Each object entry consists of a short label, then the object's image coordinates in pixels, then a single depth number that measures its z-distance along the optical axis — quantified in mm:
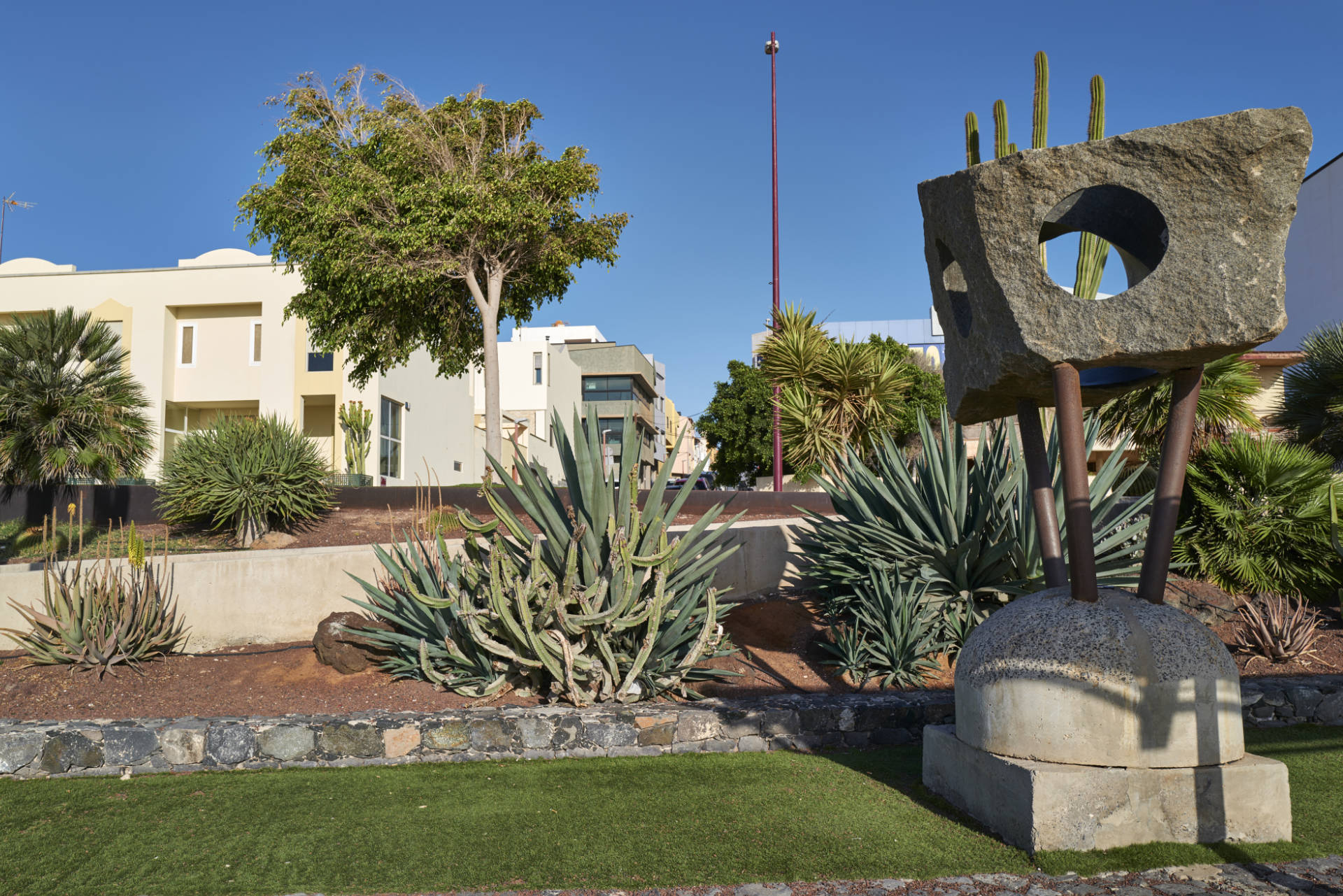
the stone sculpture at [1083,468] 3900
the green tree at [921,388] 29281
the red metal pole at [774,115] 21016
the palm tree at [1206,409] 10258
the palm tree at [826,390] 13469
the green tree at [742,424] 36000
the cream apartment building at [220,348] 24531
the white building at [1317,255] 25312
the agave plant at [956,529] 7297
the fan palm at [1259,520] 8727
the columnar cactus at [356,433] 22828
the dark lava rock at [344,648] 7711
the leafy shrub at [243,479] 13281
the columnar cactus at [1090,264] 6867
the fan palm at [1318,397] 13047
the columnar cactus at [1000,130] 5684
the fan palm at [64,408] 13305
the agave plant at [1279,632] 7586
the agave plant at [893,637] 7176
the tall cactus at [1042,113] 5656
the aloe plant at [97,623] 7719
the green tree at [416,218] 16406
